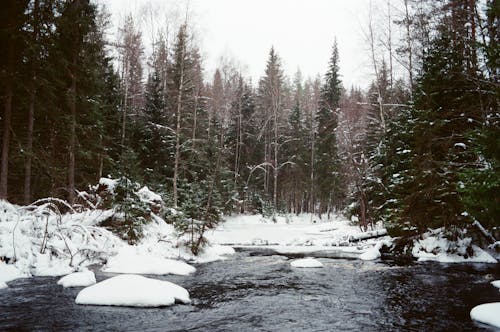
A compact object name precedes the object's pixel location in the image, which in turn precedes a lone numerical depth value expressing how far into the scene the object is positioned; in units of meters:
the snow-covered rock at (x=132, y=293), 8.02
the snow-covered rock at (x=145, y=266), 11.98
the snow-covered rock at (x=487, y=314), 6.89
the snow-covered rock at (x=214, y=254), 15.51
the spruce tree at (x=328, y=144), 37.66
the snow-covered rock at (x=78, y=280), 9.69
